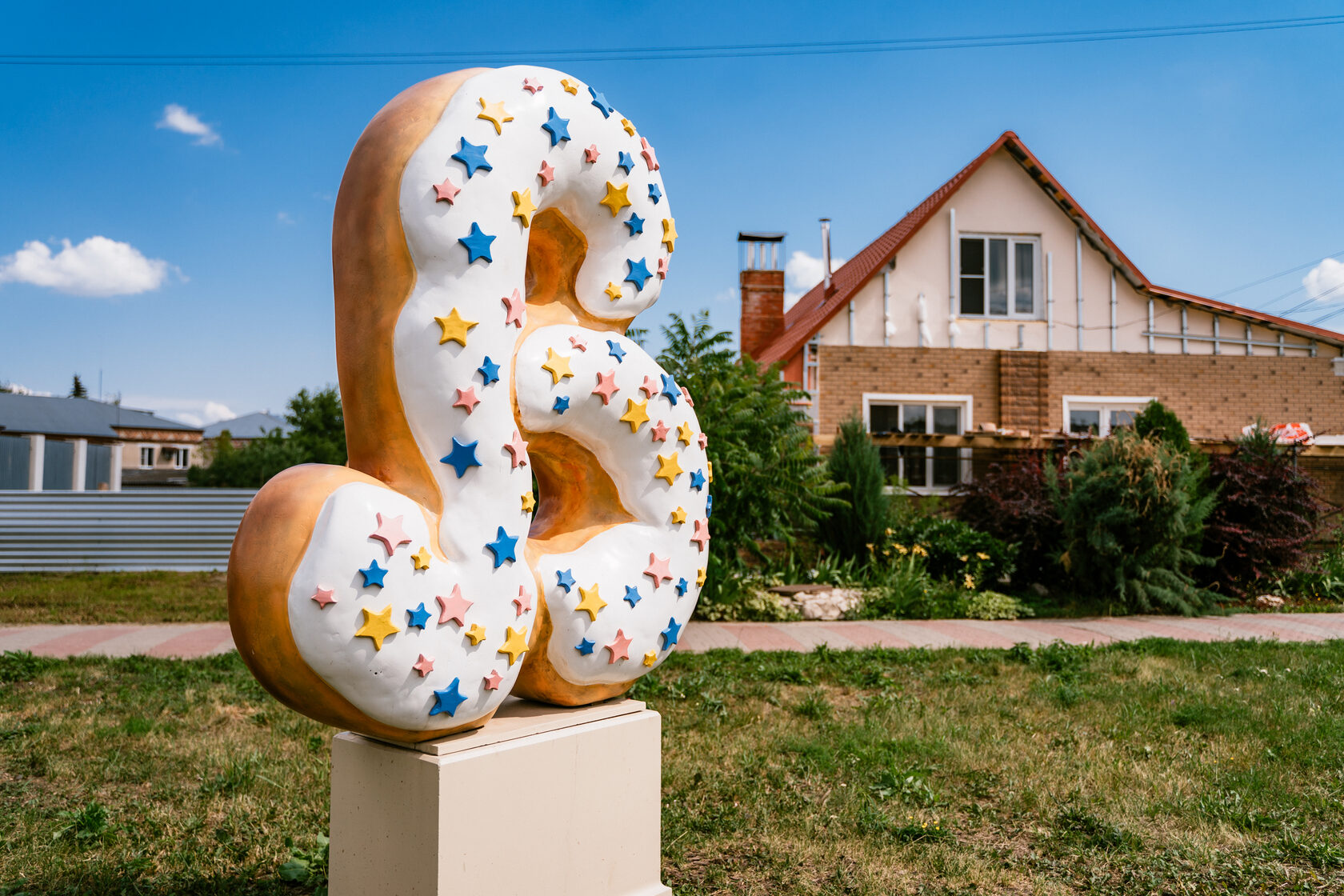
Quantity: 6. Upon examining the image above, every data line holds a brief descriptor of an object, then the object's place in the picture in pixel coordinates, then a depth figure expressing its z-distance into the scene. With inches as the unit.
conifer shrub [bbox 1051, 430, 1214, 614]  354.6
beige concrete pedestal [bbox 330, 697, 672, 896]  82.4
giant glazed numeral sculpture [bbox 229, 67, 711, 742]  76.9
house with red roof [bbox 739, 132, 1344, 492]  532.1
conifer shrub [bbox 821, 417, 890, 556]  417.4
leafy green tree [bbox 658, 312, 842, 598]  332.5
